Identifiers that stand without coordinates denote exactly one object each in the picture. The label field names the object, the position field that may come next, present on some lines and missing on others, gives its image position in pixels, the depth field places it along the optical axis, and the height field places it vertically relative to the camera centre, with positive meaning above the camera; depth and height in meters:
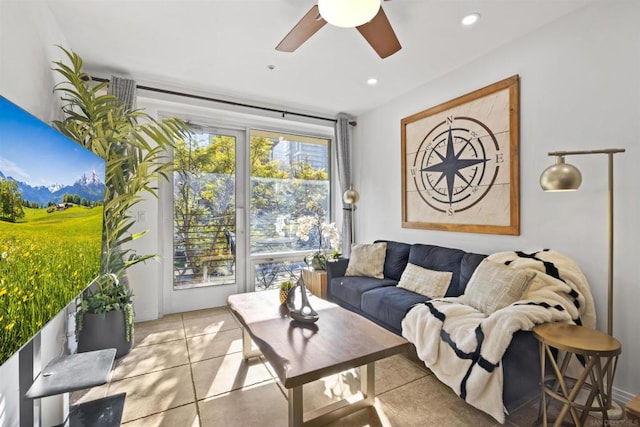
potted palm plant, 2.24 +0.16
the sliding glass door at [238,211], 3.68 +0.02
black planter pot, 2.34 -0.94
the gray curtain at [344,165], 4.36 +0.69
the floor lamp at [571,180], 1.79 +0.19
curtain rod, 3.16 +1.32
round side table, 1.45 -0.70
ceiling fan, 1.42 +1.10
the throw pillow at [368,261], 3.36 -0.55
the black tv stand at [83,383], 1.21 -0.69
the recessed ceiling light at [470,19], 2.17 +1.41
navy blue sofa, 1.65 -0.75
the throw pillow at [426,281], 2.67 -0.64
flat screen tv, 0.95 -0.05
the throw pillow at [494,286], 1.98 -0.51
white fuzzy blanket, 1.66 -0.71
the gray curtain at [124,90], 2.91 +1.20
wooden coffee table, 1.47 -0.73
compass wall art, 2.55 +0.46
